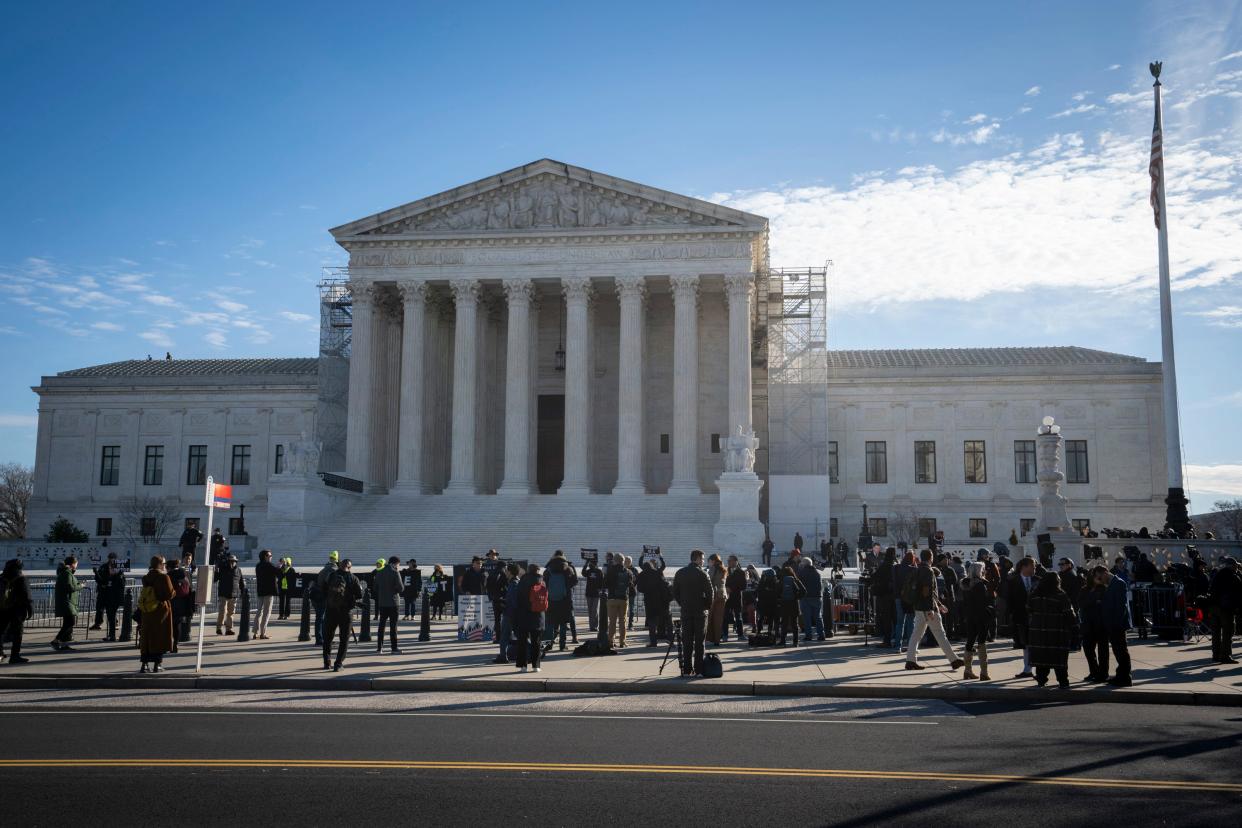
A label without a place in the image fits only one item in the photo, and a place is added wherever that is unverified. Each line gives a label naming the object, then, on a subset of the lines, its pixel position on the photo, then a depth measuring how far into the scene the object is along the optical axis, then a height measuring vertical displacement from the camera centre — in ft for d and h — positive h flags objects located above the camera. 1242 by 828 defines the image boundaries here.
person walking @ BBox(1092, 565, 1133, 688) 51.31 -4.61
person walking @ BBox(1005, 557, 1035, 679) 55.02 -4.24
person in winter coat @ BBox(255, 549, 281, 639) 73.10 -4.56
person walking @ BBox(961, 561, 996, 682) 53.88 -4.91
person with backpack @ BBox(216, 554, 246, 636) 73.15 -5.00
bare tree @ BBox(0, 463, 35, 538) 314.76 +7.03
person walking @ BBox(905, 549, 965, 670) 55.62 -4.82
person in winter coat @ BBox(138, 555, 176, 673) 54.85 -5.08
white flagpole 110.32 +14.80
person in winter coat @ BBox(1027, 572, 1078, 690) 50.60 -5.15
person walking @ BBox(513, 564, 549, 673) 56.13 -4.81
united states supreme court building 153.99 +21.55
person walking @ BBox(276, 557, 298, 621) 80.74 -4.61
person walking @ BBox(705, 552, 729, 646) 66.23 -4.80
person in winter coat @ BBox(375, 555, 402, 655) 66.33 -4.43
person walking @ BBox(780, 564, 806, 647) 69.10 -4.90
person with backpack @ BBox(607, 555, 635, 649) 67.05 -4.60
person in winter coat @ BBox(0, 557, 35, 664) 59.98 -4.97
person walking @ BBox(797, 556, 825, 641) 69.72 -5.37
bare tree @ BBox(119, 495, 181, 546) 208.44 +1.37
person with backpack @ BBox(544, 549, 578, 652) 62.95 -4.31
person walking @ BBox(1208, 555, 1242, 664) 60.18 -4.75
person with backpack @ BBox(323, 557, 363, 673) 55.98 -4.94
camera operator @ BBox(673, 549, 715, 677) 54.34 -4.36
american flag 116.47 +42.04
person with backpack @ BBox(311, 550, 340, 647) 63.57 -4.62
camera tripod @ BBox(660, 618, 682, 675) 55.60 -6.47
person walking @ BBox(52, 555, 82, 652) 66.95 -5.18
